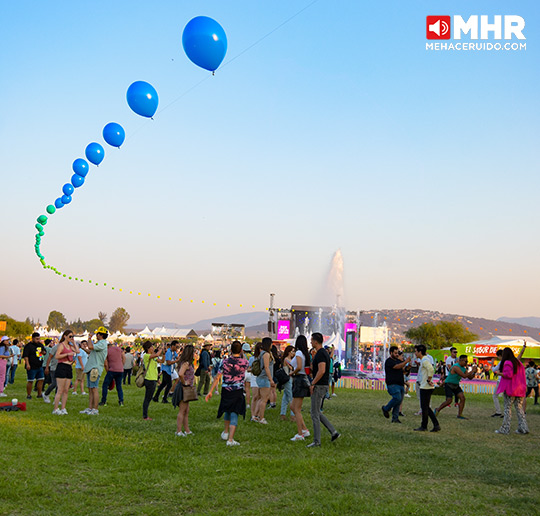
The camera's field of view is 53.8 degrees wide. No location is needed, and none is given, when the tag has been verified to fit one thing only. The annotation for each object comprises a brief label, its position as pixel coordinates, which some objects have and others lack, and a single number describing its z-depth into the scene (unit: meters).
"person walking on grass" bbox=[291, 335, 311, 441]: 9.01
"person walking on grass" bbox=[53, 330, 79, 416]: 11.41
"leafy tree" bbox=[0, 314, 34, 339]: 93.76
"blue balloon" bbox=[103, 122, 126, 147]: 13.43
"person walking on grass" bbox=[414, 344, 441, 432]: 11.20
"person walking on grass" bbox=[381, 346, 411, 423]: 12.34
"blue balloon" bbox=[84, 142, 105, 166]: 14.77
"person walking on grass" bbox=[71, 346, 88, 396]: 15.83
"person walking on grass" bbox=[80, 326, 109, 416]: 11.77
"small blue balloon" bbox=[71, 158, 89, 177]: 15.64
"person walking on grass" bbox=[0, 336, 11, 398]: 13.45
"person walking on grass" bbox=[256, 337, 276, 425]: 11.16
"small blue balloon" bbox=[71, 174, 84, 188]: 16.14
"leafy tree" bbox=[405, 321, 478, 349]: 100.25
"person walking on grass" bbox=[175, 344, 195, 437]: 9.34
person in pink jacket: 11.23
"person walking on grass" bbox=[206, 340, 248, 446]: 8.66
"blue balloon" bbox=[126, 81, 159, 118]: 11.52
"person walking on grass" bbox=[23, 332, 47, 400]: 14.46
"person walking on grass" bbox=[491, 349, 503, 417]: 14.76
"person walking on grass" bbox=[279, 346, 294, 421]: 12.13
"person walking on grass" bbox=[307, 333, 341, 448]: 8.65
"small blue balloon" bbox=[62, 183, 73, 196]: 17.03
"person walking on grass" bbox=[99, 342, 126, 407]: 13.78
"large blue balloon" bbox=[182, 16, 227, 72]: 9.02
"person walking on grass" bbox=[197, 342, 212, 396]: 16.53
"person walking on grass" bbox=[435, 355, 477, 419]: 13.00
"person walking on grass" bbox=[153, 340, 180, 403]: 15.45
